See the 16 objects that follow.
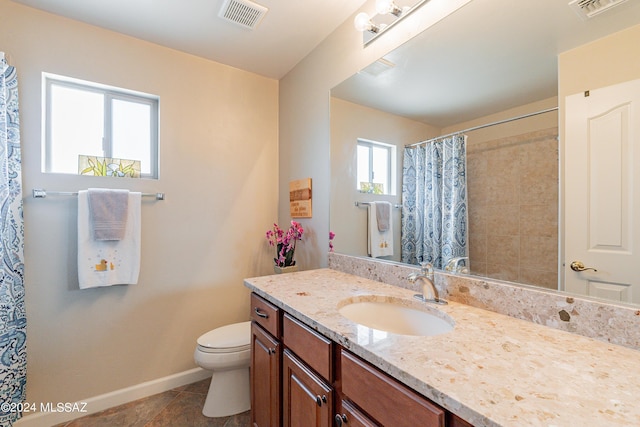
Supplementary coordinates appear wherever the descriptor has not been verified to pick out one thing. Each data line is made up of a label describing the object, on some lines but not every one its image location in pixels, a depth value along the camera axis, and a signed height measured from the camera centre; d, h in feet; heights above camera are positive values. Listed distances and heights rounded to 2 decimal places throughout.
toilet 5.34 -3.17
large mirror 2.89 +1.40
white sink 3.42 -1.41
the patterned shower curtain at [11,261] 4.60 -0.85
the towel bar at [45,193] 5.12 +0.38
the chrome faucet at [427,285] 3.56 -0.97
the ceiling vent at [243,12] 5.06 +3.91
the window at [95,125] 5.61 +1.99
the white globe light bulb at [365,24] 4.70 +3.32
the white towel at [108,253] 5.34 -0.85
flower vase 6.52 -1.37
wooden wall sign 6.64 +0.38
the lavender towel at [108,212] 5.44 +0.01
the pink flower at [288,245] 6.64 -0.80
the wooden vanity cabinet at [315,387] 2.05 -1.76
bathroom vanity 1.63 -1.17
